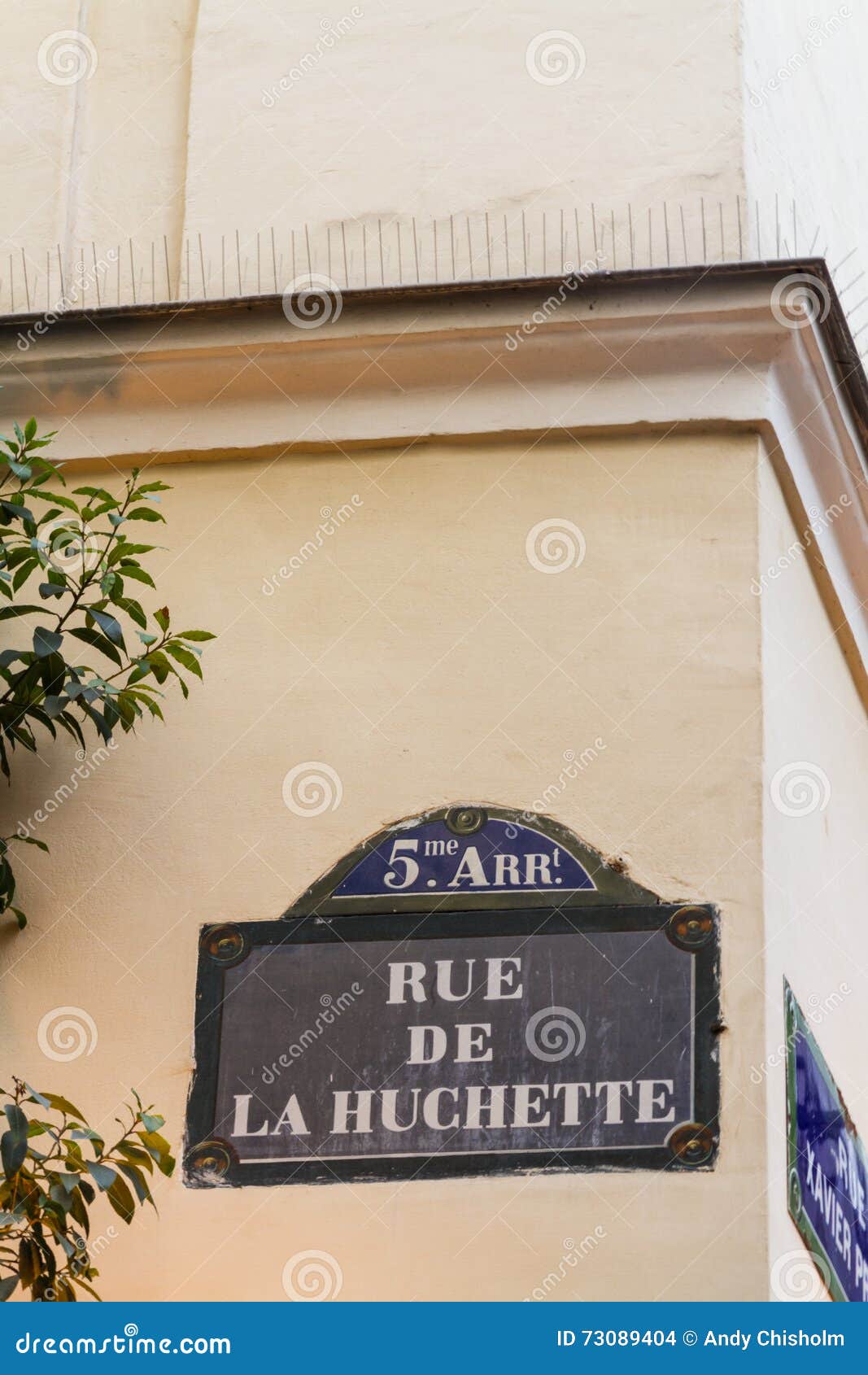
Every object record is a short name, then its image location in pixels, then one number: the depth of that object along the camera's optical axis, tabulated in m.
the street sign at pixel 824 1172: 7.47
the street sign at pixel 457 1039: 7.36
